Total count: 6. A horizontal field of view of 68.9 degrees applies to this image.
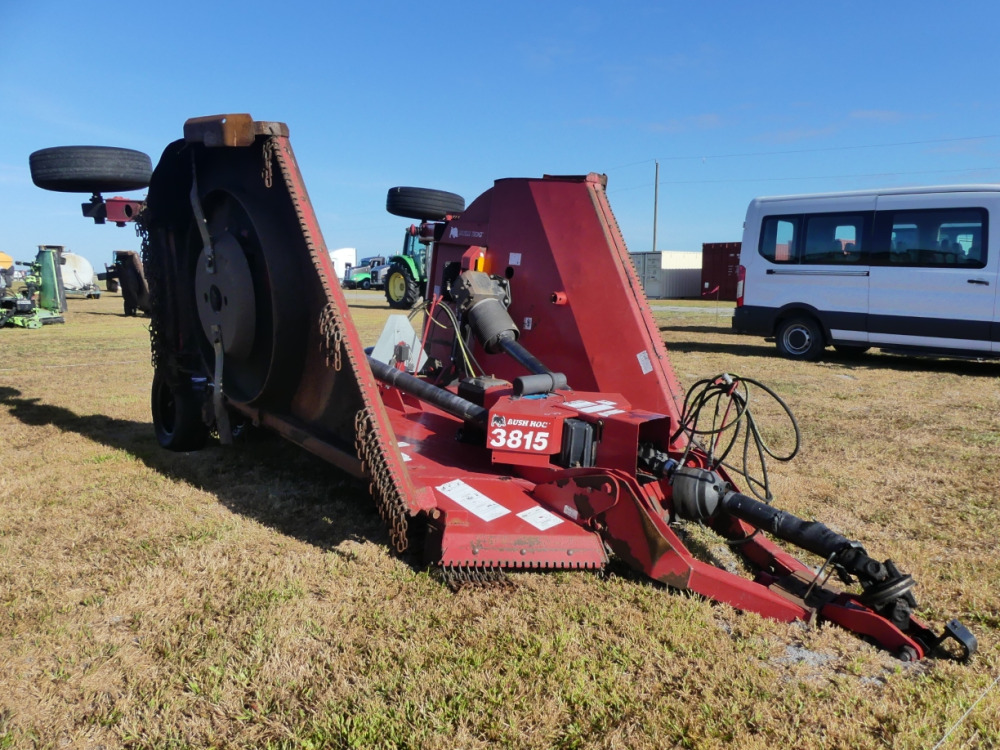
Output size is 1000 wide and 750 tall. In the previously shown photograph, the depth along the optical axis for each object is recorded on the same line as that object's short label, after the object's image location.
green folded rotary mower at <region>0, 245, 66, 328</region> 14.98
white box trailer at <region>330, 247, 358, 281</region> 48.97
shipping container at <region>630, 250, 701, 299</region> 31.39
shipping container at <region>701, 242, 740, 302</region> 27.81
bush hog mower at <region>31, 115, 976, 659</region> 2.77
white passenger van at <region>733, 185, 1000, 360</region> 8.77
